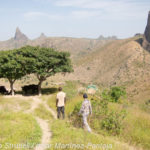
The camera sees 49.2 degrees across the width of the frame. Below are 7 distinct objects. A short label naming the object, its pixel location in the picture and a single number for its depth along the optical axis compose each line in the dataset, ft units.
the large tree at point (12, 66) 66.23
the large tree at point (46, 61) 70.60
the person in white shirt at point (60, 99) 29.35
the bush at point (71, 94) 47.75
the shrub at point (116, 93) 84.01
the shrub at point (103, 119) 24.76
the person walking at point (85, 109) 23.72
